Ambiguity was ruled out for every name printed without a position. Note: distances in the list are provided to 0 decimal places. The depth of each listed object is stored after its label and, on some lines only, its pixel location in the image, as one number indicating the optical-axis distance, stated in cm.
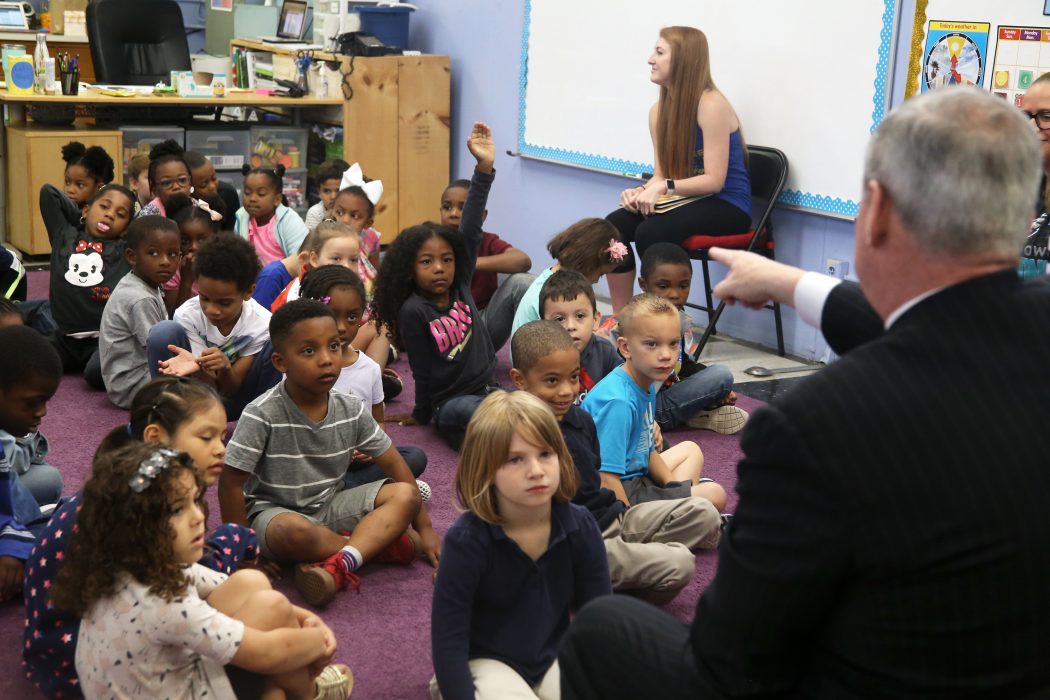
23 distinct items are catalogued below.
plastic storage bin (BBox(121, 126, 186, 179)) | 594
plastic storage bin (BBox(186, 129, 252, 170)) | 611
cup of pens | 573
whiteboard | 415
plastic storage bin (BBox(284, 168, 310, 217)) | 632
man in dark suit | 108
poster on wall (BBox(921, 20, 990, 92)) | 376
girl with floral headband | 373
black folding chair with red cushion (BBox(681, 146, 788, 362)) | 427
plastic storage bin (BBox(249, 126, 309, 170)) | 627
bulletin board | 361
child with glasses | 449
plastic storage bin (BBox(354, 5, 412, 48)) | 631
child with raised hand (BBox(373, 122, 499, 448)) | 334
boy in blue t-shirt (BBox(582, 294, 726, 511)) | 259
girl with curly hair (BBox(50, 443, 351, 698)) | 164
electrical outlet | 423
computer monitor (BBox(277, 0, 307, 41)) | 719
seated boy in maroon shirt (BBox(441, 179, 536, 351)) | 398
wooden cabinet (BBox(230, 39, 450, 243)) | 615
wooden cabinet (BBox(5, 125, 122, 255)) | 558
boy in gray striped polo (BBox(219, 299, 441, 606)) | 241
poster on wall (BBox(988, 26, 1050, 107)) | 360
